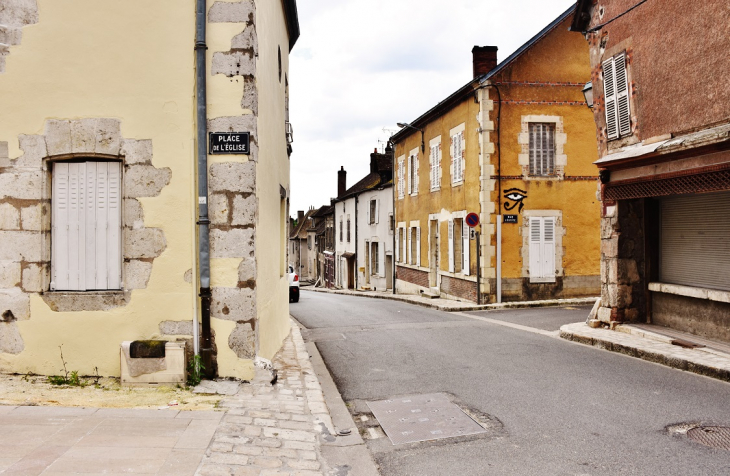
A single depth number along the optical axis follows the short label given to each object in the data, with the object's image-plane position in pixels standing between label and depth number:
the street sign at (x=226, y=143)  5.63
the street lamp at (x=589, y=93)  11.05
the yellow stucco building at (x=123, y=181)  5.58
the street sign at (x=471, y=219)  15.65
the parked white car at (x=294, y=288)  19.04
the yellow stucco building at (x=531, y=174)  16.19
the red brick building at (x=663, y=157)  7.96
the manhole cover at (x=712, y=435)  4.51
